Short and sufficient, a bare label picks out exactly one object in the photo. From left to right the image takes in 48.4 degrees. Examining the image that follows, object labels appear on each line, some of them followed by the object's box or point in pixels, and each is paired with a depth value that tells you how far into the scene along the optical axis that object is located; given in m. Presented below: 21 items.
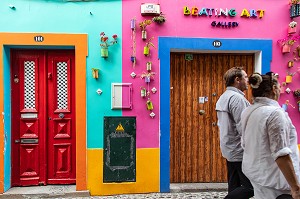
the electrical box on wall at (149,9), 5.24
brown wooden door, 5.70
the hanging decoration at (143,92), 5.28
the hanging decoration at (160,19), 5.24
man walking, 3.65
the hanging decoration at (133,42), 5.25
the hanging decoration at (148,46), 5.27
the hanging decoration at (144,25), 5.20
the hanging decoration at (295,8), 5.41
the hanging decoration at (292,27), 5.45
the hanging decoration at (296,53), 5.53
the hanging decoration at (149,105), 5.30
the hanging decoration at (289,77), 5.48
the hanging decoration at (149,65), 5.29
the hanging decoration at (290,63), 5.52
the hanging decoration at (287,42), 5.45
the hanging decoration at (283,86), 5.53
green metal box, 5.26
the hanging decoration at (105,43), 5.16
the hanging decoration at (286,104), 5.50
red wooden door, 5.36
